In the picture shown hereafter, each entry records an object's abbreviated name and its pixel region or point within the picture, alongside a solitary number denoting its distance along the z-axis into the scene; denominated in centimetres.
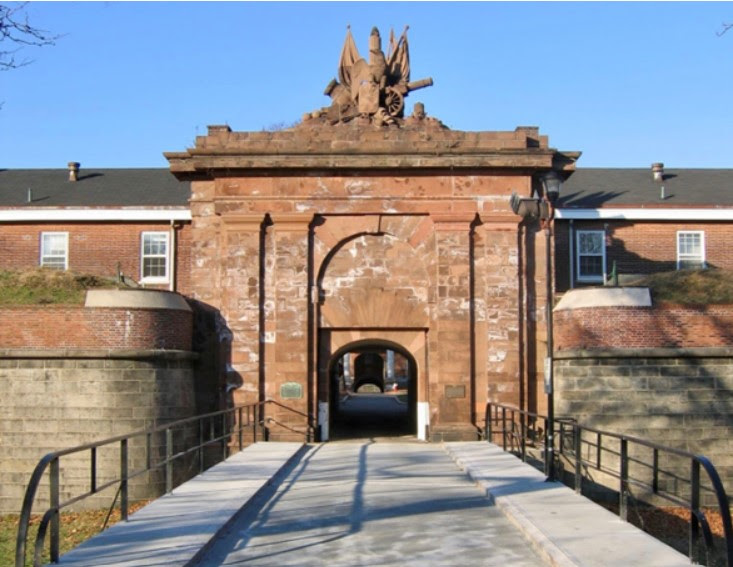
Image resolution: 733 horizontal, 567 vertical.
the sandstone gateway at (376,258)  2172
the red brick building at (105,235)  2850
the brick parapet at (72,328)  2045
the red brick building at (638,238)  2906
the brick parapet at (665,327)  2027
